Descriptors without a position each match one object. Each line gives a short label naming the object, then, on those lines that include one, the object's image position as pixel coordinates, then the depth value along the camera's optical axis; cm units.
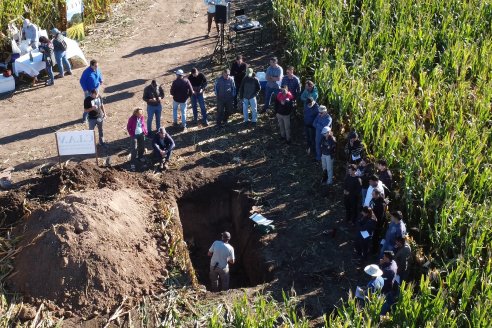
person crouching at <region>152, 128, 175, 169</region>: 1475
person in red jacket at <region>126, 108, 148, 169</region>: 1471
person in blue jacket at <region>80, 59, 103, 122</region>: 1617
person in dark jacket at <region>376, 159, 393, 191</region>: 1304
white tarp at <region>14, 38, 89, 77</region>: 1830
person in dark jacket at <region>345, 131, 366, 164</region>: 1384
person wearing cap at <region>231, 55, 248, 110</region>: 1698
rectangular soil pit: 1419
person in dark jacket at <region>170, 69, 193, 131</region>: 1600
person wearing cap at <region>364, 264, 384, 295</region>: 1080
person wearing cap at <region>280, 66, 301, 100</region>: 1602
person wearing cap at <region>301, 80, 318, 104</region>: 1545
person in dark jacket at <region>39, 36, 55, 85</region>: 1800
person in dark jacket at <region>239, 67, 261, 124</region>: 1609
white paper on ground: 1366
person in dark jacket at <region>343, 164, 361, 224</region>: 1304
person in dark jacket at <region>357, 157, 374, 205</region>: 1329
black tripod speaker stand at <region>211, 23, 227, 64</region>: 1931
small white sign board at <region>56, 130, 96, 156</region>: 1446
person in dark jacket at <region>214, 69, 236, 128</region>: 1605
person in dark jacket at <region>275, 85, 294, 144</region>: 1544
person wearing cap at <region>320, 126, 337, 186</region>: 1407
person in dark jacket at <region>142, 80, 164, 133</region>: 1552
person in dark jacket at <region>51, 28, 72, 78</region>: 1814
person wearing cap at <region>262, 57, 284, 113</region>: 1639
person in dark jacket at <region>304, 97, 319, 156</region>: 1496
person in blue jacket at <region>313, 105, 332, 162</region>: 1444
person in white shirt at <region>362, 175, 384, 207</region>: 1241
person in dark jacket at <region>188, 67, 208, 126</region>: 1634
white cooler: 1798
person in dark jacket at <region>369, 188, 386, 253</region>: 1239
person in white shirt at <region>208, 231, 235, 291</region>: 1222
